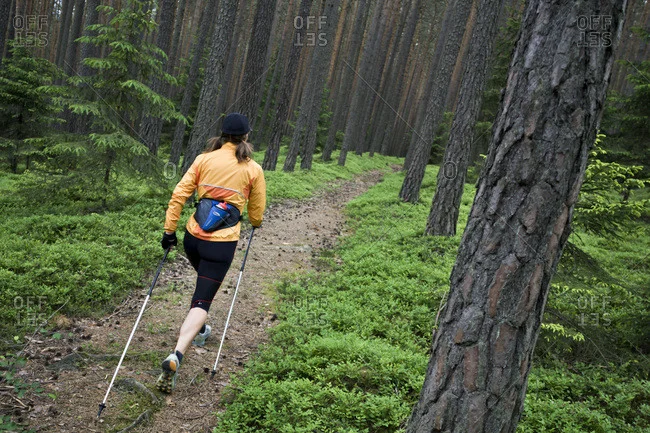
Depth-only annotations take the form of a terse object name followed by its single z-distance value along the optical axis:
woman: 4.46
